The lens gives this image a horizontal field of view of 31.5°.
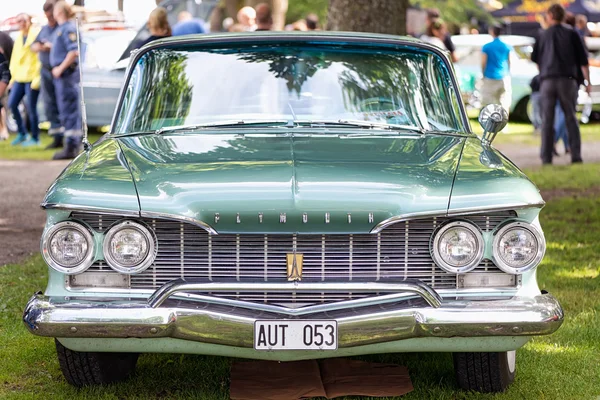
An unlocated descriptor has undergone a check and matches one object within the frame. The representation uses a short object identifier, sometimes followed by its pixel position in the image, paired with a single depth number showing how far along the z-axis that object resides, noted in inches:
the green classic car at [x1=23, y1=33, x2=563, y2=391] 159.8
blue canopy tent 1269.7
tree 449.1
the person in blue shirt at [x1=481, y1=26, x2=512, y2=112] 681.0
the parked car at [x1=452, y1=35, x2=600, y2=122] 826.8
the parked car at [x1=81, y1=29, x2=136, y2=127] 668.1
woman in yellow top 597.0
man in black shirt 538.3
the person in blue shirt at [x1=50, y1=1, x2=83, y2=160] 555.2
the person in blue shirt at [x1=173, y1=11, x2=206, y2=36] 597.8
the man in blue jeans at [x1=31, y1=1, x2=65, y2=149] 571.4
